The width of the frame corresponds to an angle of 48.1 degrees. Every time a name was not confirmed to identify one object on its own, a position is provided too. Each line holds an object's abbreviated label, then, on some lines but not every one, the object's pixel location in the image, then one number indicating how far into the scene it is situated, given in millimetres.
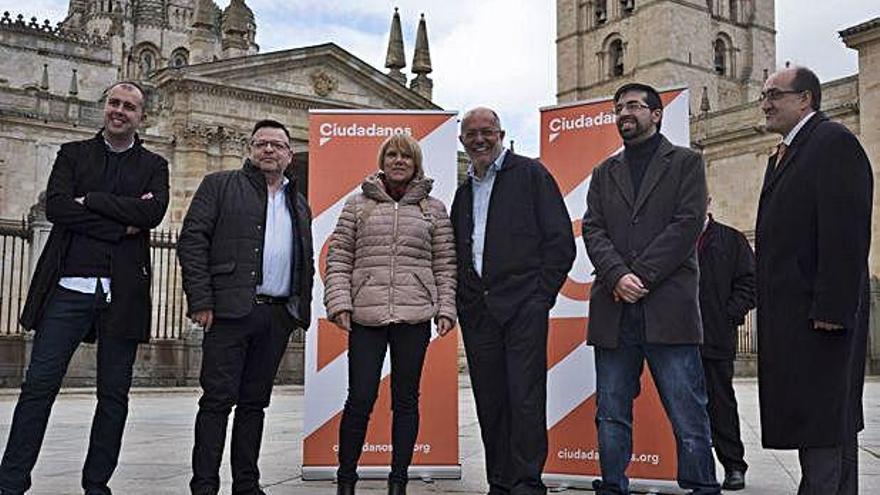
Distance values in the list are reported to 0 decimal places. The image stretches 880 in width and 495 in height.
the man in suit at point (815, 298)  3889
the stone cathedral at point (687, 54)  37281
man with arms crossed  4758
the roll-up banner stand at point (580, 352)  5793
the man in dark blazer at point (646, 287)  4707
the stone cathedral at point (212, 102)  28250
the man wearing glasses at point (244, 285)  4949
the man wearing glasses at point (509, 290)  4992
